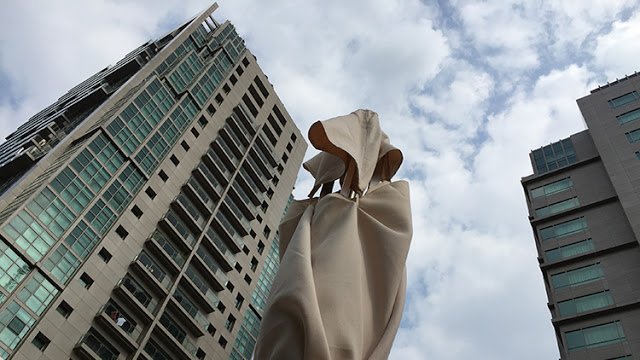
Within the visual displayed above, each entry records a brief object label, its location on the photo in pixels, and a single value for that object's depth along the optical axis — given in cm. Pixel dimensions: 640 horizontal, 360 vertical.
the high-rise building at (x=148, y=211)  2675
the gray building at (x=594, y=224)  2842
